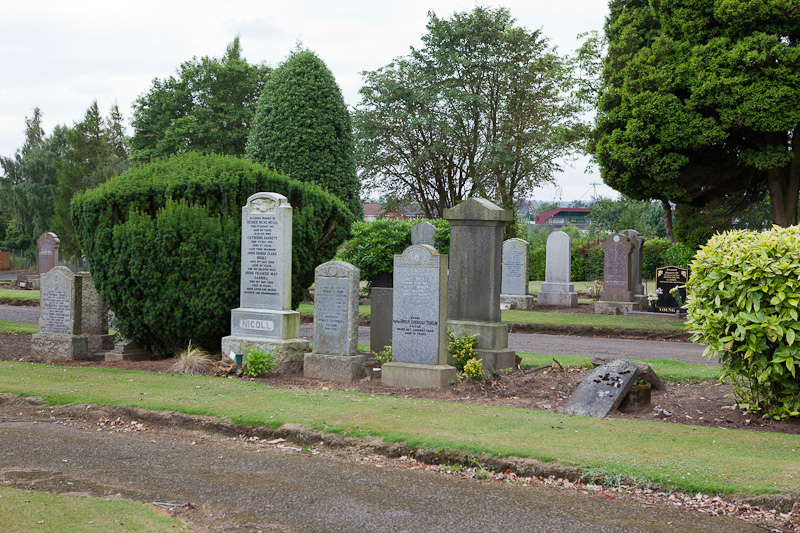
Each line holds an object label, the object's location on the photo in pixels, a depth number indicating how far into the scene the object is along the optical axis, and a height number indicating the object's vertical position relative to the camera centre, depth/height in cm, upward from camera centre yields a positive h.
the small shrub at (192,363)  1059 -131
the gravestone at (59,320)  1193 -78
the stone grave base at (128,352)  1175 -129
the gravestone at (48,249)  2853 +107
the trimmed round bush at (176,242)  1102 +57
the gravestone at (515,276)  2227 +26
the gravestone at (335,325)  999 -65
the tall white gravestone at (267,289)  1070 -15
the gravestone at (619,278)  2158 +25
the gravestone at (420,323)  953 -57
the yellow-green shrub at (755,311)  680 -23
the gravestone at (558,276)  2311 +29
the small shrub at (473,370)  962 -120
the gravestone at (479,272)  1065 +17
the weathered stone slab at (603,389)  773 -118
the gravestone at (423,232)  2134 +154
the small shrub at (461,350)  1016 -99
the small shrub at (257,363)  1029 -125
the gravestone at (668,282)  2068 +14
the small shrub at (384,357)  1025 -113
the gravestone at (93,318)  1221 -75
